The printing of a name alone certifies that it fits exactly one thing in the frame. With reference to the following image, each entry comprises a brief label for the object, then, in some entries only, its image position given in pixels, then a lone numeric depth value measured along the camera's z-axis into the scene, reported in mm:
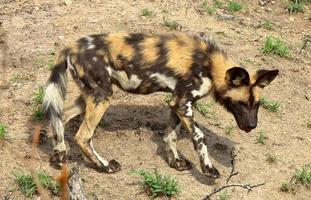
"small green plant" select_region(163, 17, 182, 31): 14934
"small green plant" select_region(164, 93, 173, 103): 12381
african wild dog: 9558
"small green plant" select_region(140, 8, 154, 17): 15301
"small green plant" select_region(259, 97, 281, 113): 12874
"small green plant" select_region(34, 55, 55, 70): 12726
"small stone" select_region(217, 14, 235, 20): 16228
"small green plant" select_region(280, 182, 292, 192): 10270
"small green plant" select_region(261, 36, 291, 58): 14910
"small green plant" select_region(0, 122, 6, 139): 10065
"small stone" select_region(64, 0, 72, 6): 15479
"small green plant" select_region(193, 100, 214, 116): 12297
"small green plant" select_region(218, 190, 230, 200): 9486
